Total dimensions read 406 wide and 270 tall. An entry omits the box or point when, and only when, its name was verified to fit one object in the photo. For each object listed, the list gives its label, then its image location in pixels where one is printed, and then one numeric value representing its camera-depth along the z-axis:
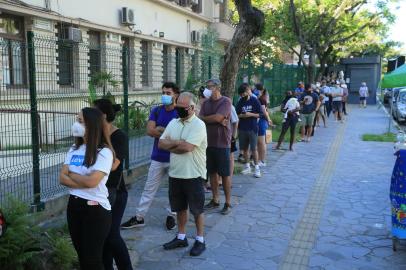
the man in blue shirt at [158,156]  5.75
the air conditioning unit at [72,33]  12.82
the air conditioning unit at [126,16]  16.08
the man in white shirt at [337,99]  20.28
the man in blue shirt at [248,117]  8.63
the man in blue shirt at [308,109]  13.64
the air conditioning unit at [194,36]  23.25
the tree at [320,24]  23.77
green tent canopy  9.48
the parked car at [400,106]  21.23
